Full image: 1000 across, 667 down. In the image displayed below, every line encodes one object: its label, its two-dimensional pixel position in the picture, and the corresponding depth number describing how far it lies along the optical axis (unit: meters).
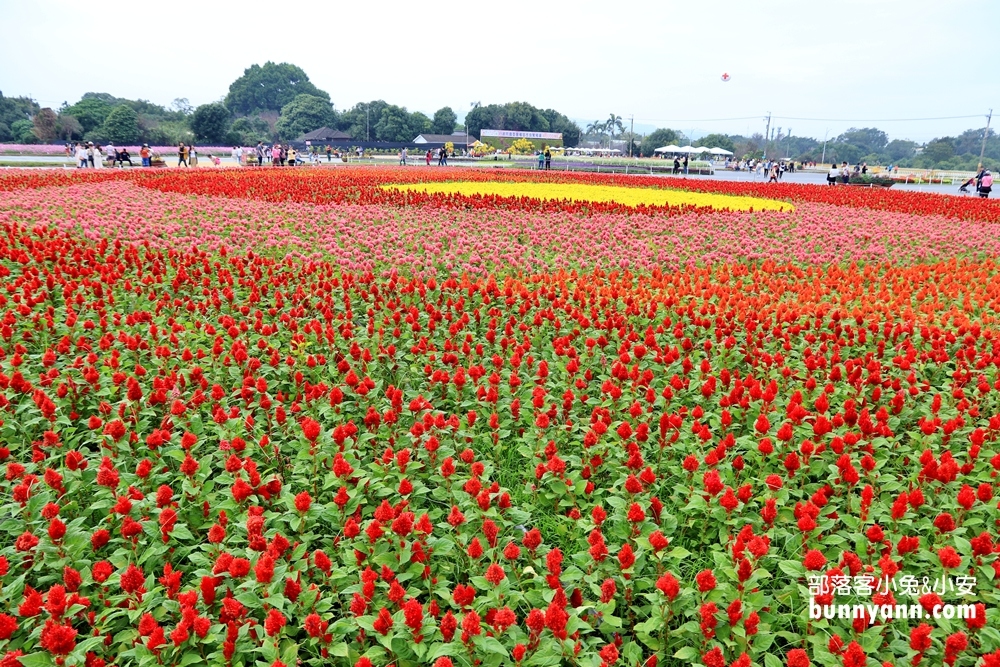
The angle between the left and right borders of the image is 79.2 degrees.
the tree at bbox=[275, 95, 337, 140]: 97.75
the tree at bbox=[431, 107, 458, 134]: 98.46
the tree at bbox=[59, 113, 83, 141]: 58.41
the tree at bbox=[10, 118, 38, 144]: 57.71
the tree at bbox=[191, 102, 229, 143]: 65.56
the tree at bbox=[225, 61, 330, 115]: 134.88
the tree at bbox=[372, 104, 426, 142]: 89.38
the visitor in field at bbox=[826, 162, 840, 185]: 28.68
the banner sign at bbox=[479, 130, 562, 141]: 80.31
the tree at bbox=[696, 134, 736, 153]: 99.81
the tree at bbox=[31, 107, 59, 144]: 56.72
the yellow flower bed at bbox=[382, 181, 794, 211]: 17.36
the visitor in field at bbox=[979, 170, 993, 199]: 21.83
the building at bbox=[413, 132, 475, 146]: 81.12
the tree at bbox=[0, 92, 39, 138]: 63.78
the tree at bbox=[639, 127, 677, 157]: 95.19
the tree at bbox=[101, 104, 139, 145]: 58.97
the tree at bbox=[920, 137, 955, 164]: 94.06
